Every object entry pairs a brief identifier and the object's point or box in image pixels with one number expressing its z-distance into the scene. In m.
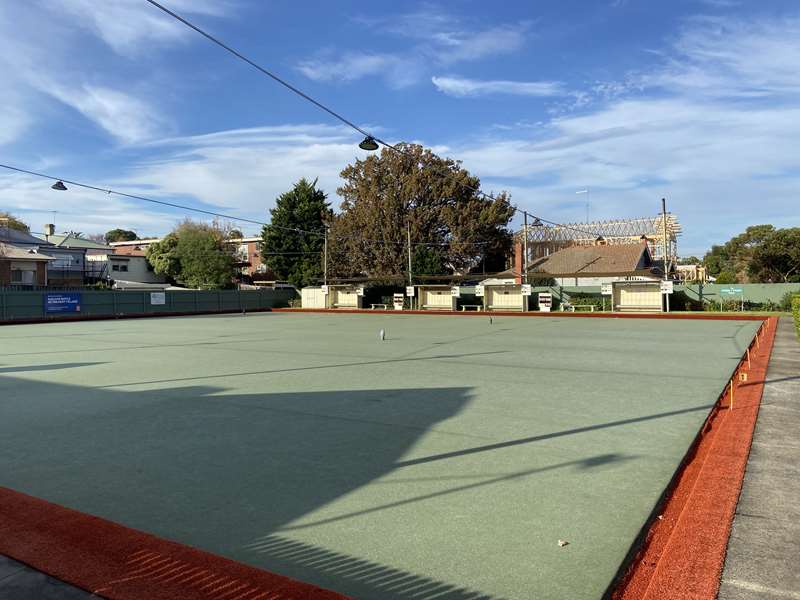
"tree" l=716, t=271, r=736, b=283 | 73.31
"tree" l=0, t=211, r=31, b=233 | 75.44
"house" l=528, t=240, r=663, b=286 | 61.00
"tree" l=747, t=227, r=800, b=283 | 59.97
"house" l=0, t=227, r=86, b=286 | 59.38
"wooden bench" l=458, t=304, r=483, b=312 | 44.58
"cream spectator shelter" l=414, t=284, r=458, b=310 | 45.53
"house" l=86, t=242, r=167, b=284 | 67.06
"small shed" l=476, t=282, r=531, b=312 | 42.31
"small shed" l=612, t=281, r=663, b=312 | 37.44
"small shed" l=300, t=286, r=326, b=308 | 52.72
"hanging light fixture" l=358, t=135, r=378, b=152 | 15.57
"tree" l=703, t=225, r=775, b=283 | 69.39
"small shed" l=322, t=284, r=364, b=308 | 50.22
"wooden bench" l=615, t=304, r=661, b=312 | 37.56
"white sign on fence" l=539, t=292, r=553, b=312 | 40.34
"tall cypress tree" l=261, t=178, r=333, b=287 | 63.97
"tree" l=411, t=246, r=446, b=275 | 55.66
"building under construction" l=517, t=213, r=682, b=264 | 102.02
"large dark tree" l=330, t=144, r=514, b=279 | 56.72
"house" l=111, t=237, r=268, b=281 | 82.94
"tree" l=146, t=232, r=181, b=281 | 68.94
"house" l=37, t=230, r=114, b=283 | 64.81
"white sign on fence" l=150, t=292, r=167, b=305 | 43.85
